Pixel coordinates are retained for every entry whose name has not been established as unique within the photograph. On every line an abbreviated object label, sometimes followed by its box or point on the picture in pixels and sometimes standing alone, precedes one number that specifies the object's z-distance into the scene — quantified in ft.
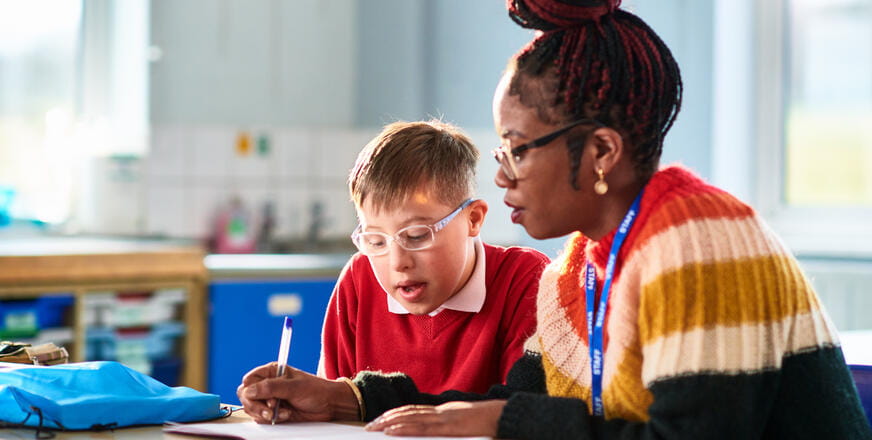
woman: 6.19
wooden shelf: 13.94
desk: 6.62
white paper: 6.57
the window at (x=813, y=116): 14.63
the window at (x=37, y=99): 17.42
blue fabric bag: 6.69
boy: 7.83
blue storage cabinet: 15.22
